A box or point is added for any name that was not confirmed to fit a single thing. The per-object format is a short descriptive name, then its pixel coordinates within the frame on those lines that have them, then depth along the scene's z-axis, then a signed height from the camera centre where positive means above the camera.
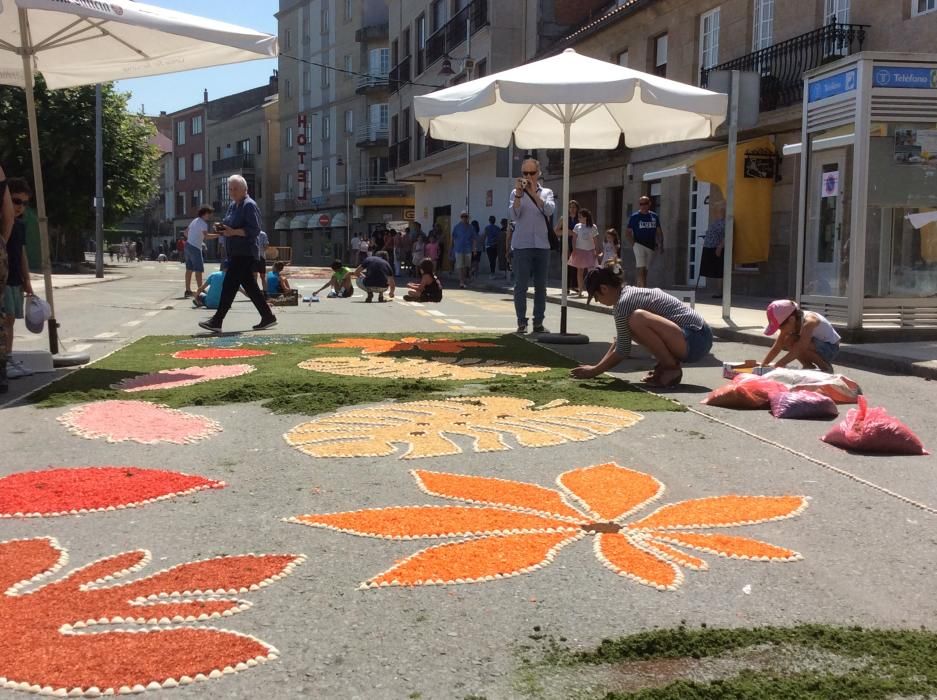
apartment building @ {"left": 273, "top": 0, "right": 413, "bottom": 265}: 60.81 +8.55
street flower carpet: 2.55 -0.99
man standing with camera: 10.87 +0.44
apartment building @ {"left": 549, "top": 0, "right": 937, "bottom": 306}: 16.28 +2.86
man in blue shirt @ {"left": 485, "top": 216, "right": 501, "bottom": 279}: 32.88 +0.88
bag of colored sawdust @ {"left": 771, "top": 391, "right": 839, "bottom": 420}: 6.22 -0.86
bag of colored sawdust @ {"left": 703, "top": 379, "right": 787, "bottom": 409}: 6.54 -0.84
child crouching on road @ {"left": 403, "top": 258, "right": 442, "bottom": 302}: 18.75 -0.45
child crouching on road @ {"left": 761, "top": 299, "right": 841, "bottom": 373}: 7.06 -0.50
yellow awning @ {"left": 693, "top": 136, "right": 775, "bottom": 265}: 19.72 +1.17
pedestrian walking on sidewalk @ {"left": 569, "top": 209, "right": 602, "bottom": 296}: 18.98 +0.36
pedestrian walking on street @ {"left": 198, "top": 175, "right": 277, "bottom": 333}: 11.66 +0.23
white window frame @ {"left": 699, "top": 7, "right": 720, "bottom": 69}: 22.80 +5.24
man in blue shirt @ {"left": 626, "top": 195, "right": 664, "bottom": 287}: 18.40 +0.56
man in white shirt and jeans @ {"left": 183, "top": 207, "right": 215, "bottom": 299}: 17.71 +0.35
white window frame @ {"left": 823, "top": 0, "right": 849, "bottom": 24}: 18.06 +4.68
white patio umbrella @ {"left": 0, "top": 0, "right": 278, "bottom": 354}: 7.20 +1.79
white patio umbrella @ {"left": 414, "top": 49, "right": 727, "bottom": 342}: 9.33 +1.66
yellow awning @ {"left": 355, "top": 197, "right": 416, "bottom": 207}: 60.62 +3.71
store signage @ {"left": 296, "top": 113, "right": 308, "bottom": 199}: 68.28 +7.45
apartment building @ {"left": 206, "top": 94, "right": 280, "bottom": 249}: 76.44 +8.52
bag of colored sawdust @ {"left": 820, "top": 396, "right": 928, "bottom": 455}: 5.21 -0.88
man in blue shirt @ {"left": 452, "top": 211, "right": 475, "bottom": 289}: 29.12 +0.54
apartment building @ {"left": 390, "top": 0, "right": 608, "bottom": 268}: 34.94 +7.83
